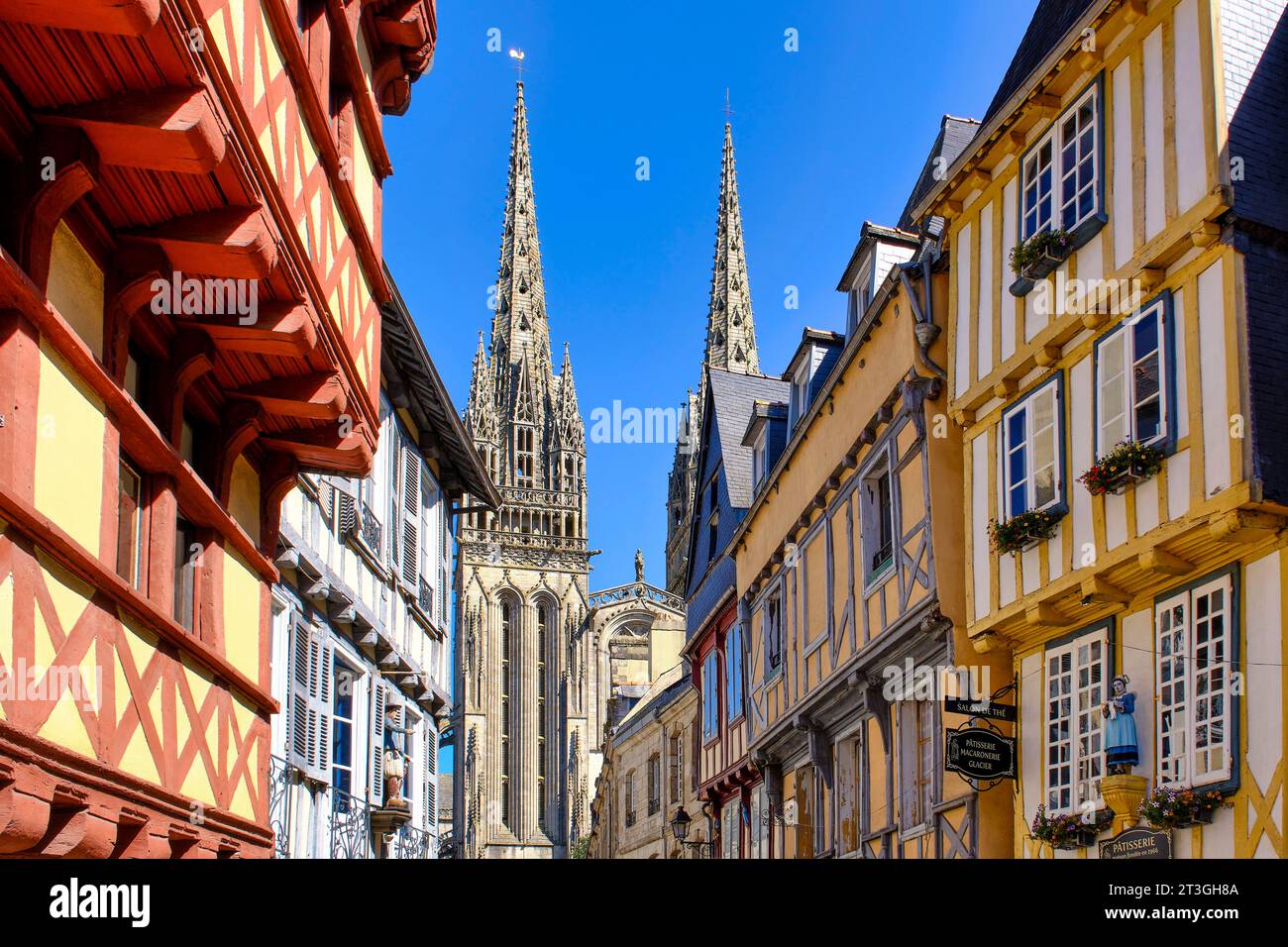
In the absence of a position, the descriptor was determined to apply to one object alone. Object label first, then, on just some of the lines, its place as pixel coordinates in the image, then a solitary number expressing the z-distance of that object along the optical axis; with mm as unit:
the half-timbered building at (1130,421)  10359
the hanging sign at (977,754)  13023
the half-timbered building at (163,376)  7383
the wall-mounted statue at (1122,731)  11266
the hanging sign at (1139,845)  10836
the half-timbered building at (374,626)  14992
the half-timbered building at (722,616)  23797
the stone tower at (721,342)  100562
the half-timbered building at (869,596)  14820
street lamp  24731
